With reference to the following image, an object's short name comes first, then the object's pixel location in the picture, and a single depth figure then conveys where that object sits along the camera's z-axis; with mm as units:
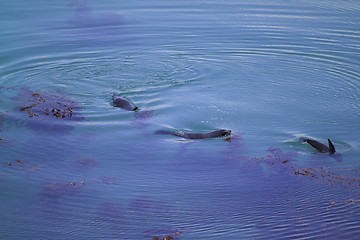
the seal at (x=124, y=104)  18562
